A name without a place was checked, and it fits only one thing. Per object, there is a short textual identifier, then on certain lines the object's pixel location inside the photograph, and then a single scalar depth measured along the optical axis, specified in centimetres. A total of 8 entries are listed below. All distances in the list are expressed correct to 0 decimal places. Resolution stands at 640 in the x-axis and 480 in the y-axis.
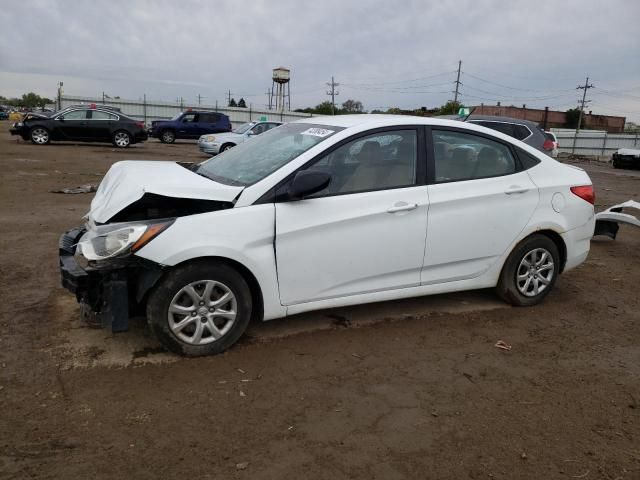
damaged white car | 342
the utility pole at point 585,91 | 6047
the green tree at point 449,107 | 5653
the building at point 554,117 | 5804
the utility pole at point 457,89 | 6279
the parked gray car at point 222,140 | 1880
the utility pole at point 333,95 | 6968
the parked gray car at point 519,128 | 1152
